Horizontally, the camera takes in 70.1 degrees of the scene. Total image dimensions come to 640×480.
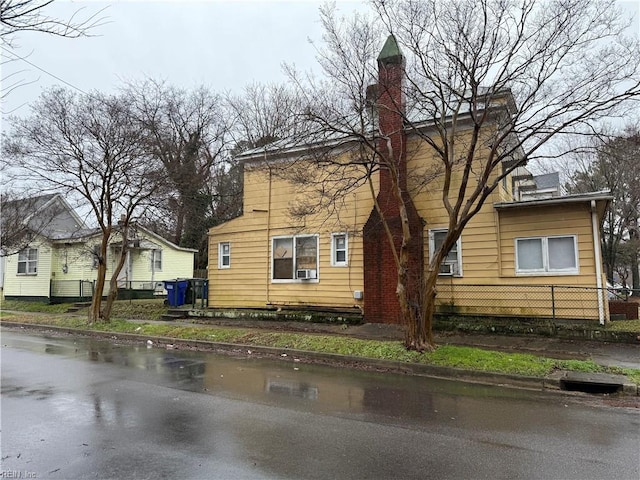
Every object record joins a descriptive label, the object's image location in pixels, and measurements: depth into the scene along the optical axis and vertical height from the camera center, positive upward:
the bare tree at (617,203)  26.19 +4.85
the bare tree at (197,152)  26.75 +9.68
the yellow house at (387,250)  12.22 +1.04
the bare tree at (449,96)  9.23 +4.15
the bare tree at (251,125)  33.59 +12.04
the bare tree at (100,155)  15.65 +4.46
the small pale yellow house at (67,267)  25.70 +1.11
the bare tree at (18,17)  3.91 +2.35
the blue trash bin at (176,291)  19.17 -0.27
